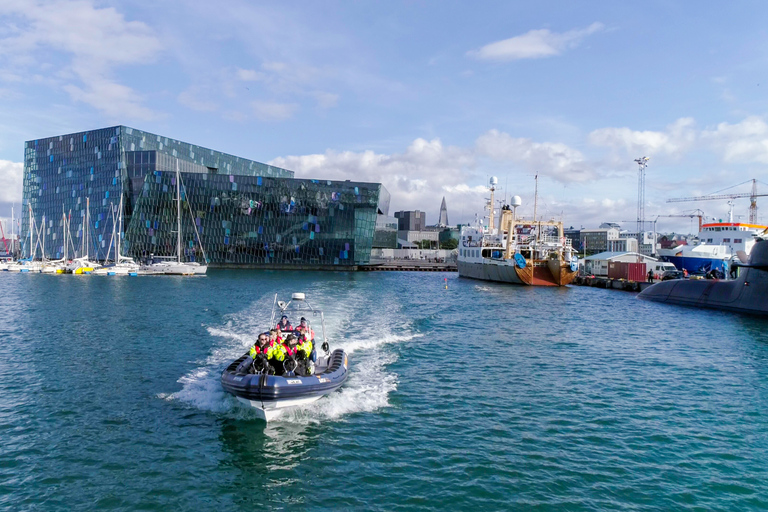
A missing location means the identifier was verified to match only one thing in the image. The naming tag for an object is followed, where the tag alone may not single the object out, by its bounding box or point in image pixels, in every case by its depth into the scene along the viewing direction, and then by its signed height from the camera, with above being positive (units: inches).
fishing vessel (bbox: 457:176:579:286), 2888.8 +51.9
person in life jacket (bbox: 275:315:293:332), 775.7 -108.1
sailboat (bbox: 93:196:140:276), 3309.5 -109.8
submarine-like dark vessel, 1738.4 -93.5
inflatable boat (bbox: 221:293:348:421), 584.7 -154.5
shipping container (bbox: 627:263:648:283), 2925.7 -44.7
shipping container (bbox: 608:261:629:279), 2997.0 -34.7
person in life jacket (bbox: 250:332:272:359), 658.2 -118.2
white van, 3159.2 -6.5
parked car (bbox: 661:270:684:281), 2777.1 -53.5
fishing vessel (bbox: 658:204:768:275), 2965.3 +116.4
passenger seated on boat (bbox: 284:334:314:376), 653.3 -134.1
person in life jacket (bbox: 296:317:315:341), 731.7 -109.8
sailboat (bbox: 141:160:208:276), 3321.9 -106.6
